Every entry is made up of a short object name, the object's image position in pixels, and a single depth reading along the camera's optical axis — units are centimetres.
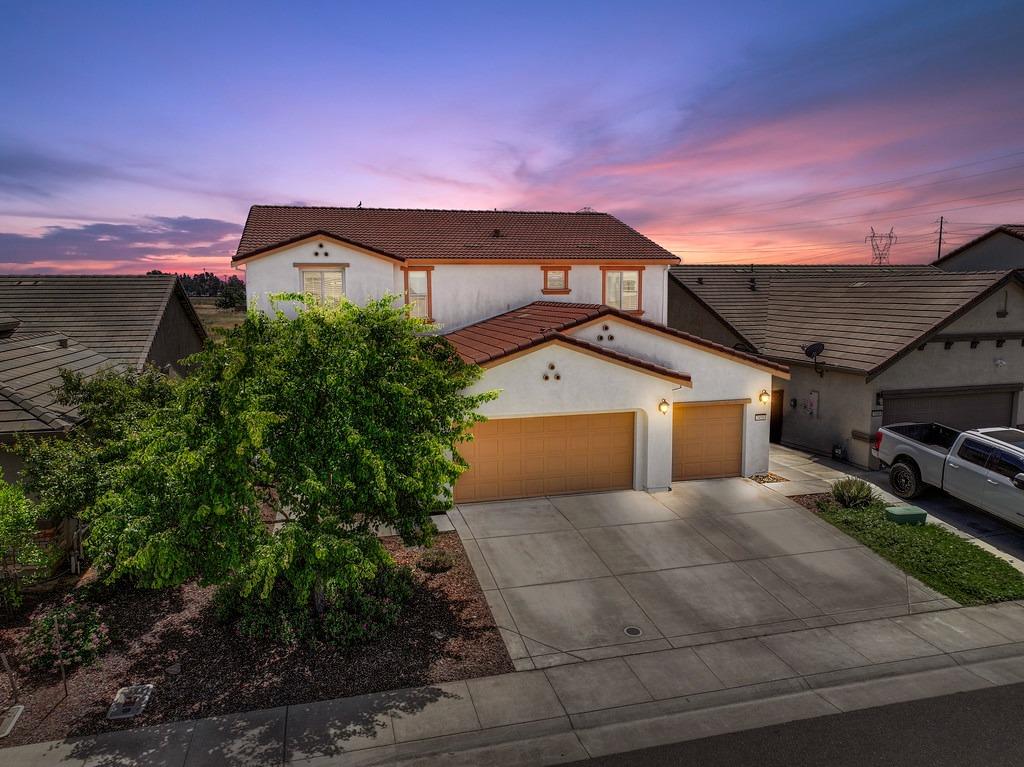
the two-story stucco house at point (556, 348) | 1566
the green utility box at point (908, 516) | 1417
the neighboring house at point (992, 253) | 2756
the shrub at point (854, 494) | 1517
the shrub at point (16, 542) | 889
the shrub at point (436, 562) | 1204
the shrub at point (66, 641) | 895
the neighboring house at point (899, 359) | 1853
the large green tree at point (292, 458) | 821
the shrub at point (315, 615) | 964
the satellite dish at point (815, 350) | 1986
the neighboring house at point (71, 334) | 1187
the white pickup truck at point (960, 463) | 1342
